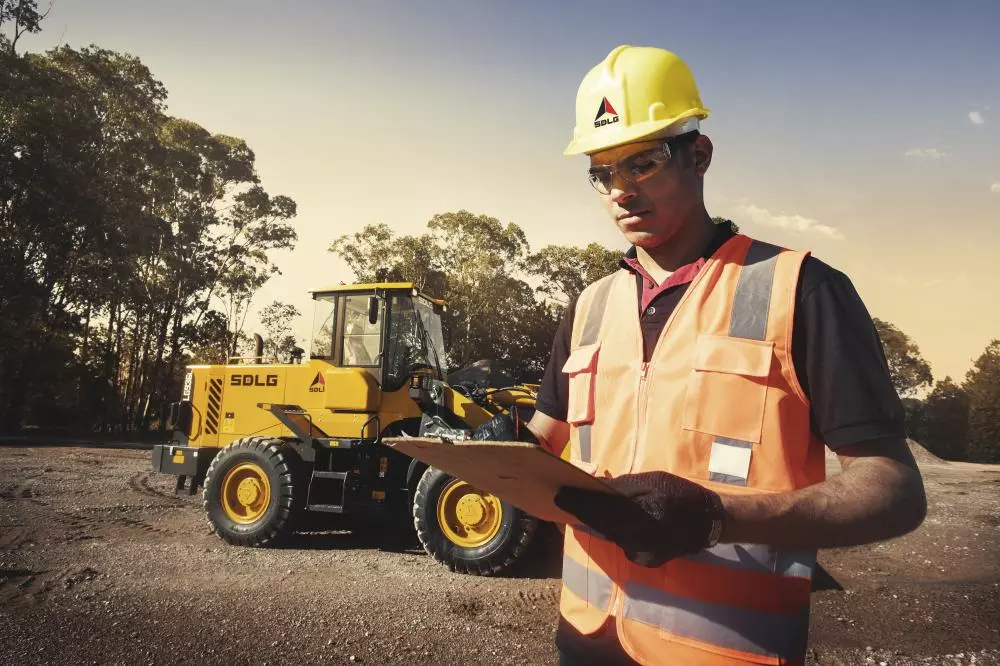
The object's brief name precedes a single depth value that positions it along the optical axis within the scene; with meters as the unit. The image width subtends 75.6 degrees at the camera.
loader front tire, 6.22
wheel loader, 7.19
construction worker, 1.25
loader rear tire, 7.15
